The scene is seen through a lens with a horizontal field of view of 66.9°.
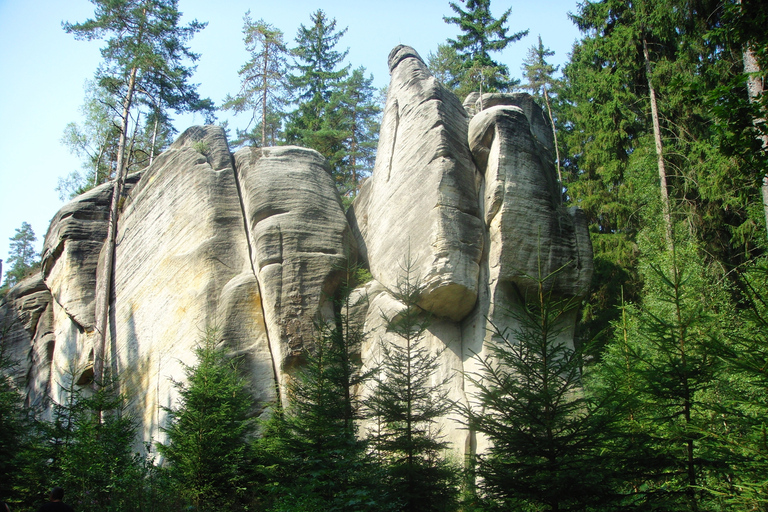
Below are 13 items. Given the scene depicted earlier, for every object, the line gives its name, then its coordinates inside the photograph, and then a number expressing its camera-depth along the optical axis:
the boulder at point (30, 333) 21.62
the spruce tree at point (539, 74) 31.90
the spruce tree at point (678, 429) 6.17
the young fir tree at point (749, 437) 5.32
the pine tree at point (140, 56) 19.44
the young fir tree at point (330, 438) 8.48
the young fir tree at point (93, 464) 10.19
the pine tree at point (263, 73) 30.11
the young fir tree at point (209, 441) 10.73
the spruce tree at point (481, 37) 29.92
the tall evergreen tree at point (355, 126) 29.73
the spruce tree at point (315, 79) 30.47
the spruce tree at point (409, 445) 8.80
